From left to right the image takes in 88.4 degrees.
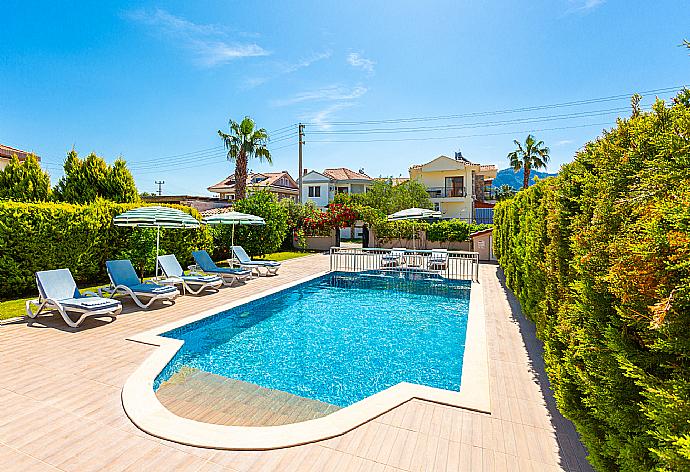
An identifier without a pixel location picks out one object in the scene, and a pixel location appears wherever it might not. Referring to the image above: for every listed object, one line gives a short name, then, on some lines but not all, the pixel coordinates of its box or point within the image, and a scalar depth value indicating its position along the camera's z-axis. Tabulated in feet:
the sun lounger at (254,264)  50.78
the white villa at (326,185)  154.92
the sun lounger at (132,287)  30.32
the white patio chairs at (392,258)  57.88
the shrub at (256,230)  64.44
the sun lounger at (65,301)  24.36
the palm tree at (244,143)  93.35
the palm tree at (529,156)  122.93
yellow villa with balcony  125.49
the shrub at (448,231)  78.64
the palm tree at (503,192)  179.20
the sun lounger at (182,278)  36.50
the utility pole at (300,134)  120.51
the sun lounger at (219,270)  42.98
